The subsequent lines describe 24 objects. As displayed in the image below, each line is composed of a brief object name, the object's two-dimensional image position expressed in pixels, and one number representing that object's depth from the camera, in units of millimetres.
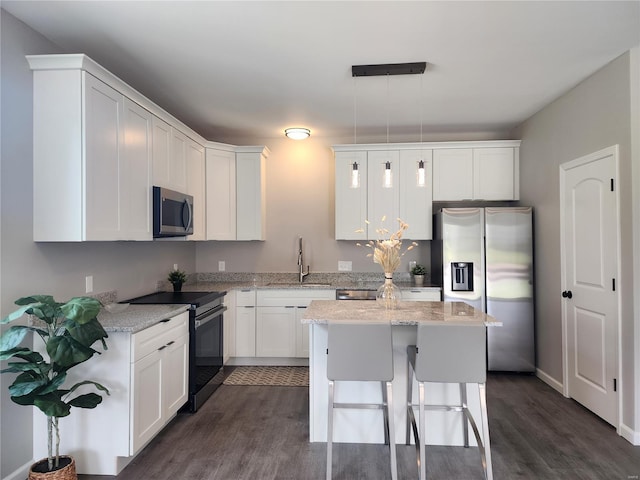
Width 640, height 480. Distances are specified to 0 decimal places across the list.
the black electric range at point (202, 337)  3033
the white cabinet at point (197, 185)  3789
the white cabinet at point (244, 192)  4384
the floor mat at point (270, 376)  3691
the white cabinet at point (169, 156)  3096
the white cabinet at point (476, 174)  4316
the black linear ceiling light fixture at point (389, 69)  2793
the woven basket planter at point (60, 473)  1918
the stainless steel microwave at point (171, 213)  3008
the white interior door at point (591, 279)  2773
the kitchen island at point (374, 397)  2514
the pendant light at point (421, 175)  2713
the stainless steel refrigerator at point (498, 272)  3879
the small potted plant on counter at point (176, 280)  3764
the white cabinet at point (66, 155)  2201
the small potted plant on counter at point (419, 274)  4281
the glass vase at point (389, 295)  2672
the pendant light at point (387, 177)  2707
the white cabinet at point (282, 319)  4109
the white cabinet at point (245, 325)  4129
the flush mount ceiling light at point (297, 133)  4312
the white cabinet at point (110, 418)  2193
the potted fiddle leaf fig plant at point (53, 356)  1830
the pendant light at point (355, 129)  2746
